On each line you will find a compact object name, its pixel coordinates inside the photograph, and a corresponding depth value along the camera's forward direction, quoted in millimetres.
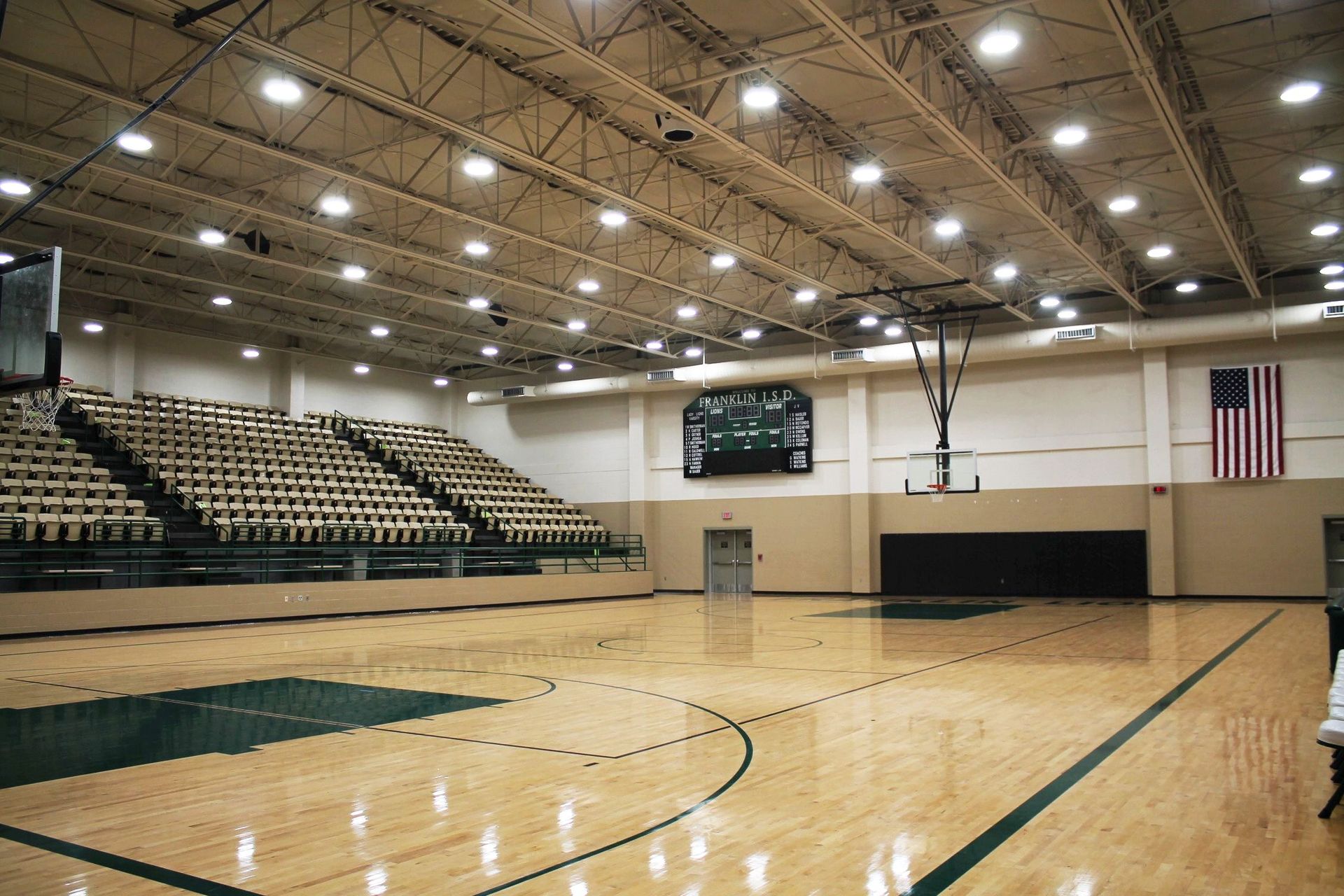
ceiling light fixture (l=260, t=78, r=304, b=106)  12055
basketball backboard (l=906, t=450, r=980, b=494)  19984
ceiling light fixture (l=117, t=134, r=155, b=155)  12543
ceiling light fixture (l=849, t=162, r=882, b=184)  13891
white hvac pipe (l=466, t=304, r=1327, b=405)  20312
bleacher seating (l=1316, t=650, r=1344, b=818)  4570
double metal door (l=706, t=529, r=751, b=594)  27516
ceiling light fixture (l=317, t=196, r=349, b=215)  15383
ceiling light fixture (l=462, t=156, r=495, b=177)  14141
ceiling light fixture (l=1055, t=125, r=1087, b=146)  12656
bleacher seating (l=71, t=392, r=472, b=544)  20609
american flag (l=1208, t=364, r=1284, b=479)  21094
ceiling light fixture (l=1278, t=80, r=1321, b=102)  11648
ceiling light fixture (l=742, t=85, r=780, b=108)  11266
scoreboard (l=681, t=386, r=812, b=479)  26516
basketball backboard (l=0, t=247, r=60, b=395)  5215
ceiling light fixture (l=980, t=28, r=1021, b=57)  10344
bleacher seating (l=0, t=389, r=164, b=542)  16375
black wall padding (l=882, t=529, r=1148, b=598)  22703
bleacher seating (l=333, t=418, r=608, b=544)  26875
